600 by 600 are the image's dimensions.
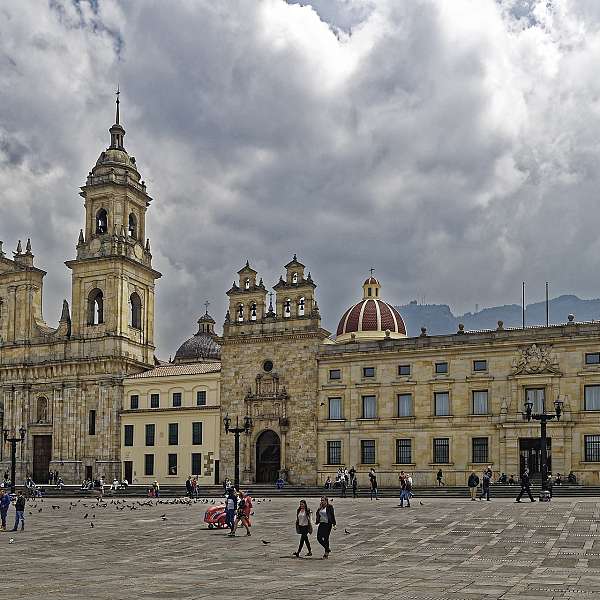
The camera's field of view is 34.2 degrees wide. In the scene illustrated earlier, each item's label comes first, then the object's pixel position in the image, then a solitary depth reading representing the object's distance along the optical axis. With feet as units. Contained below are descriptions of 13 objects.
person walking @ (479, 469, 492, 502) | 151.12
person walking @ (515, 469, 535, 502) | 144.87
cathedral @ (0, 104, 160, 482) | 256.11
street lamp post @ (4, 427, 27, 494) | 198.35
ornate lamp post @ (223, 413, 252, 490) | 180.34
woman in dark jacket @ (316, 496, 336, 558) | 89.25
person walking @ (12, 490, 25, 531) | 118.83
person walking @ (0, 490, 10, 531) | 118.21
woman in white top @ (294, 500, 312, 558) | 90.38
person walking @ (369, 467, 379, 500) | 167.94
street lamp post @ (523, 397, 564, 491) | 151.02
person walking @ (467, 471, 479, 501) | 152.76
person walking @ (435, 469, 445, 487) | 200.16
